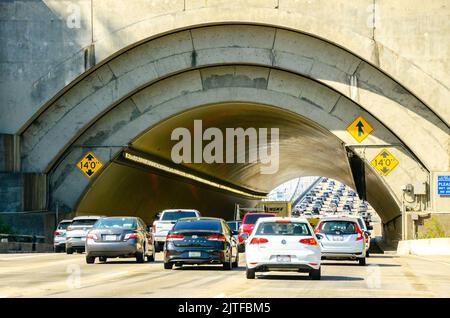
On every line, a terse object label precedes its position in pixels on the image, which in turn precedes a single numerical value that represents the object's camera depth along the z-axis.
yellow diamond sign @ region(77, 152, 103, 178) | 53.28
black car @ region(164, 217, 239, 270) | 29.59
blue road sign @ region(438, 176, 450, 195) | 48.09
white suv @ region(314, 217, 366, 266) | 34.22
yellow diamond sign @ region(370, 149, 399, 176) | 49.72
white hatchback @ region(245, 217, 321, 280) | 25.62
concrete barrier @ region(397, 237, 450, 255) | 43.80
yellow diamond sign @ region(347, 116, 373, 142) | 50.38
